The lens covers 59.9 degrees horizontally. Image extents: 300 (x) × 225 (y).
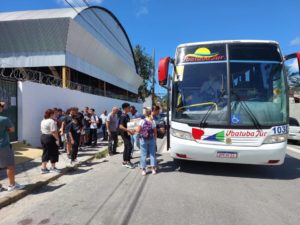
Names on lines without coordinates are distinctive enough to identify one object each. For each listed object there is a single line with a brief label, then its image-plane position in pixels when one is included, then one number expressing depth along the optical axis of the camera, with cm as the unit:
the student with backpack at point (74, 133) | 754
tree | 6144
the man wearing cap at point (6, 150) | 474
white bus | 572
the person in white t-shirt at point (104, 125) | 1356
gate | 877
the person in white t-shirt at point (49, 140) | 614
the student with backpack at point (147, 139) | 654
